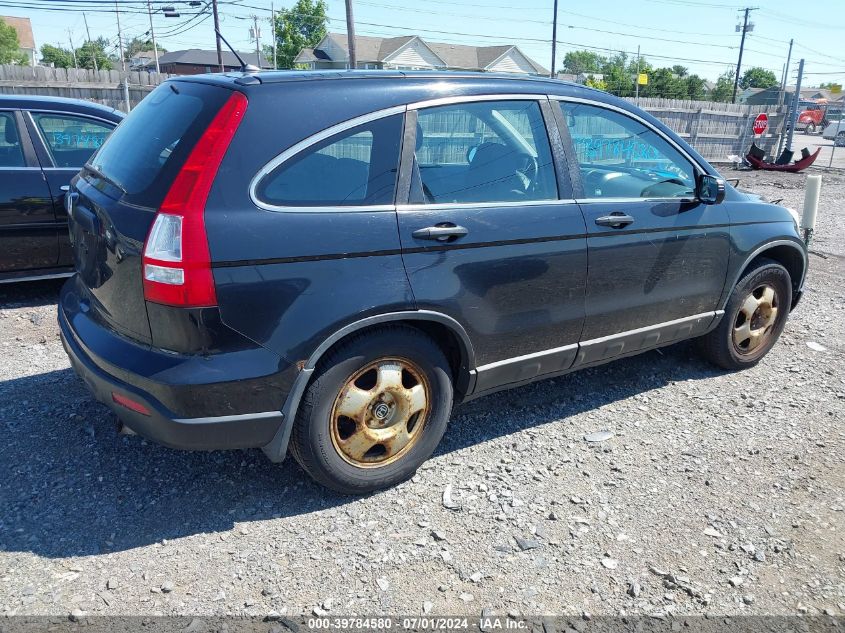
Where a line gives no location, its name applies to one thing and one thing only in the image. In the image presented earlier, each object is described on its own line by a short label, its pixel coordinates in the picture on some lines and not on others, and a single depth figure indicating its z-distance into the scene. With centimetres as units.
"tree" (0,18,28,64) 6681
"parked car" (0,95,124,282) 570
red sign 2358
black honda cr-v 275
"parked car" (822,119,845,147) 4568
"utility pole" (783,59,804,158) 2201
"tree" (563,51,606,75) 12736
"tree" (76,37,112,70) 9081
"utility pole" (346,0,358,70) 2397
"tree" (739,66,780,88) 10644
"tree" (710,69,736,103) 7369
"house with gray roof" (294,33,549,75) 5794
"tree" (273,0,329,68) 6222
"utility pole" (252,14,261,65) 6021
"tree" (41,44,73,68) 8842
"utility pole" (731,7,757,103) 6197
